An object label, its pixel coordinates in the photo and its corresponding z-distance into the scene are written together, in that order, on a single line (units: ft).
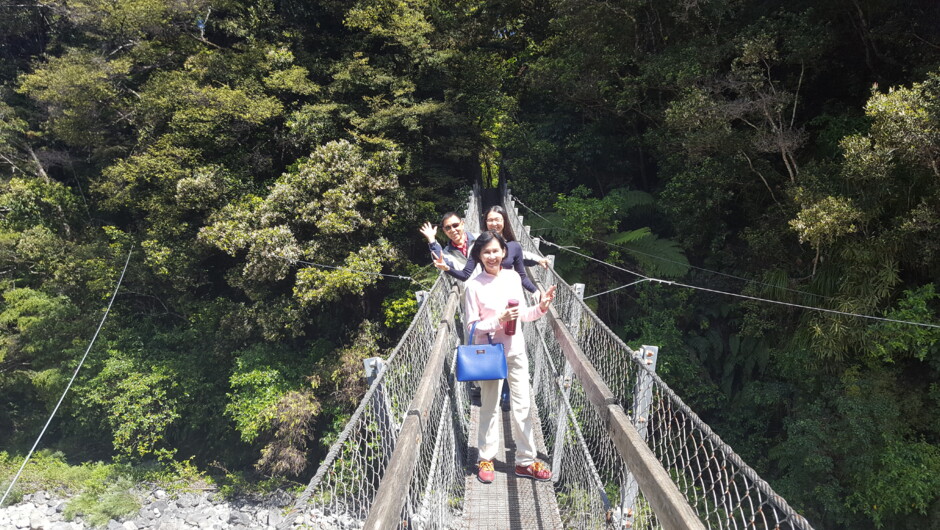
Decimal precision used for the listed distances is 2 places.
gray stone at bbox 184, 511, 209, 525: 33.88
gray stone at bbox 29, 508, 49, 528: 34.99
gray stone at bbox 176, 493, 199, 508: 35.19
